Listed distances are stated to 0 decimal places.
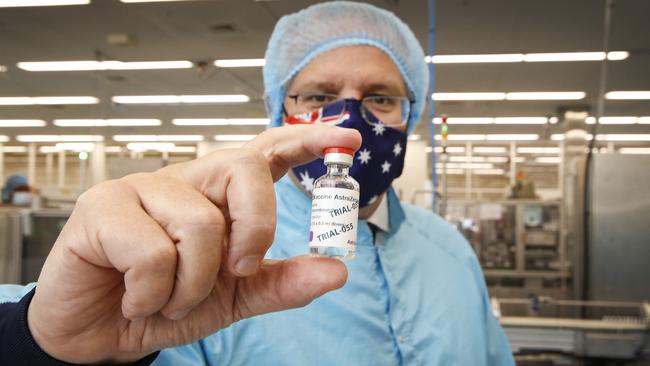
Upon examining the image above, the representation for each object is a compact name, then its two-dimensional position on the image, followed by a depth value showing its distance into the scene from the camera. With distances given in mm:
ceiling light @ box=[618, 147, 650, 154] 10022
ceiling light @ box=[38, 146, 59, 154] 12742
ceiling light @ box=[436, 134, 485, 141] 10930
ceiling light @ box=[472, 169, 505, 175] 14495
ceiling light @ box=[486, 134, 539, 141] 11164
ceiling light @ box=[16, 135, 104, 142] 12597
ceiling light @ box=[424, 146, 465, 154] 10095
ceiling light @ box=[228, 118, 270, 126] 10320
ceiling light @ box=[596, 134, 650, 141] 9362
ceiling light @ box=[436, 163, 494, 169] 11820
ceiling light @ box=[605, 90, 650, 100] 7216
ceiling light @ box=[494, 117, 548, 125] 9641
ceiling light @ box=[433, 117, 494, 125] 9656
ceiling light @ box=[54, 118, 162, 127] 10703
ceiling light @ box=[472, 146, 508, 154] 10690
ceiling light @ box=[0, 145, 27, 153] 14145
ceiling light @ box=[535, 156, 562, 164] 12160
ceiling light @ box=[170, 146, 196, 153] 12094
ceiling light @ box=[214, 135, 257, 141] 12180
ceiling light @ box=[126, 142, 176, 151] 12695
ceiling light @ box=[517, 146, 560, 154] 11223
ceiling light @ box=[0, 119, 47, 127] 10938
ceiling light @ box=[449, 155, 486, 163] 9977
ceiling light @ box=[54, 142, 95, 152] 11189
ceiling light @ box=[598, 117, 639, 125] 8508
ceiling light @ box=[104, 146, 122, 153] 12273
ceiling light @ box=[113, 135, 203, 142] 12523
